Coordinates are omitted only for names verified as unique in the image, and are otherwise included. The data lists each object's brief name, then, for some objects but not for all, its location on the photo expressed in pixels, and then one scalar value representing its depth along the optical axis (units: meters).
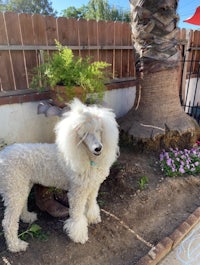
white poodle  1.71
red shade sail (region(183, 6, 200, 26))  5.36
